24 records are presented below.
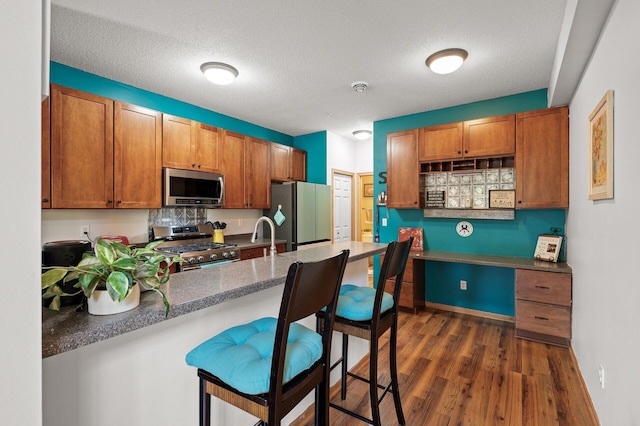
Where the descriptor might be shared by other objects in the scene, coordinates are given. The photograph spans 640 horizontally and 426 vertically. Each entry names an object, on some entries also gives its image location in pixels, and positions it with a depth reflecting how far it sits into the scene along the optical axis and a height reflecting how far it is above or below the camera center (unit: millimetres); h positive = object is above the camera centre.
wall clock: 3819 -213
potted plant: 823 -186
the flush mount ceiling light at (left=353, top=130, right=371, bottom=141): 5008 +1303
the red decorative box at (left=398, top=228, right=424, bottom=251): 4102 -331
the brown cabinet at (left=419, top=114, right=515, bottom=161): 3344 +855
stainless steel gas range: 3179 -415
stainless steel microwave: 3367 +264
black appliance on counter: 913 -145
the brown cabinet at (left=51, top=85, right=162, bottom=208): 2613 +553
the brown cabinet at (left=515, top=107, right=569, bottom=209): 3021 +548
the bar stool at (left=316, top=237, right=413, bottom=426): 1585 -573
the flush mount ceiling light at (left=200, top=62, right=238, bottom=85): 2793 +1307
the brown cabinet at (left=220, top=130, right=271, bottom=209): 4035 +567
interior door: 5422 +76
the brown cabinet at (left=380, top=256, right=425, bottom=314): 3727 -1008
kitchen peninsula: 851 -500
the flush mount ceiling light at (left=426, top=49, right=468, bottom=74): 2555 +1307
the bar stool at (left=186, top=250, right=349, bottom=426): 947 -504
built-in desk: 2803 -839
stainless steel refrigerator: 4465 -2
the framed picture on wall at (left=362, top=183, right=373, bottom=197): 6848 +504
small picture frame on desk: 3127 -381
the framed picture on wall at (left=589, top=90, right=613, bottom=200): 1594 +369
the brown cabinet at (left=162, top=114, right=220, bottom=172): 3404 +791
